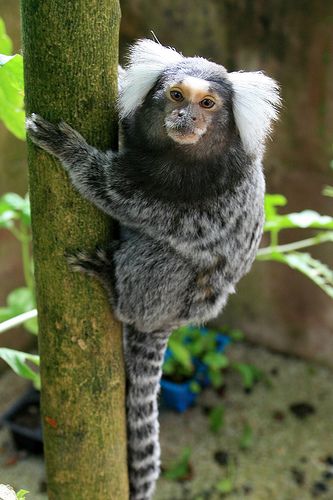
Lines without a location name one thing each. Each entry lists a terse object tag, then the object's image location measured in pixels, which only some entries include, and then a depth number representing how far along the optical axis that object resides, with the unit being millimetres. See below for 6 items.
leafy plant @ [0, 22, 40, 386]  1062
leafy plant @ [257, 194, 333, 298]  1173
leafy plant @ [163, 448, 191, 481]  1374
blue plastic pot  1436
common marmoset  1096
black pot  1385
